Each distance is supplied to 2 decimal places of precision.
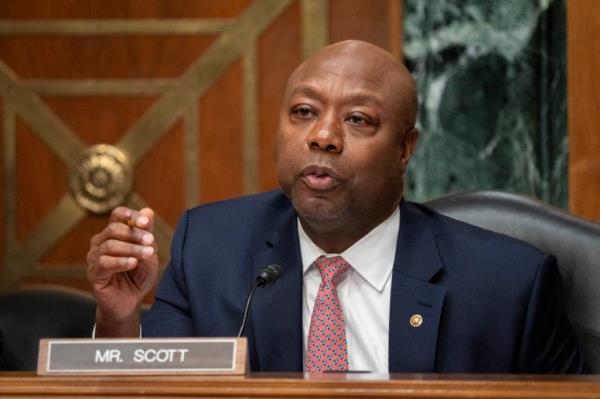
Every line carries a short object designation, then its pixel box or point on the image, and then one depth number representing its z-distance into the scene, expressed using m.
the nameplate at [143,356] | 4.68
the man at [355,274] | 5.04
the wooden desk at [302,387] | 4.59
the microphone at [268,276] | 4.92
